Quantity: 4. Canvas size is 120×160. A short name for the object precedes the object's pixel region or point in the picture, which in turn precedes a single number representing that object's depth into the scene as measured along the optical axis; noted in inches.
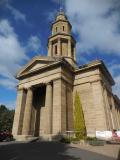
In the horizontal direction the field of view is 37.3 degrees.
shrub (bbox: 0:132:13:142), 946.4
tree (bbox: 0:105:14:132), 2425.0
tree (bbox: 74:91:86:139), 917.2
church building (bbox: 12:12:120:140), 971.3
